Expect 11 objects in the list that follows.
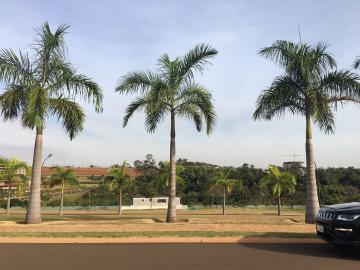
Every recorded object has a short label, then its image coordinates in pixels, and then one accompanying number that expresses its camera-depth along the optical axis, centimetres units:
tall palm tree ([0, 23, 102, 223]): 1802
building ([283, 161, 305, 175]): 7927
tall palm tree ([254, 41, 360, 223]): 1819
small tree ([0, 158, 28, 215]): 3862
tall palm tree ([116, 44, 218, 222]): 1955
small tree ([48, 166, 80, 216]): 4206
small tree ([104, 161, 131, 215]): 4234
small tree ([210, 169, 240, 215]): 4688
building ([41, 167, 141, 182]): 9735
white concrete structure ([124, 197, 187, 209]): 5802
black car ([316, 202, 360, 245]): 825
